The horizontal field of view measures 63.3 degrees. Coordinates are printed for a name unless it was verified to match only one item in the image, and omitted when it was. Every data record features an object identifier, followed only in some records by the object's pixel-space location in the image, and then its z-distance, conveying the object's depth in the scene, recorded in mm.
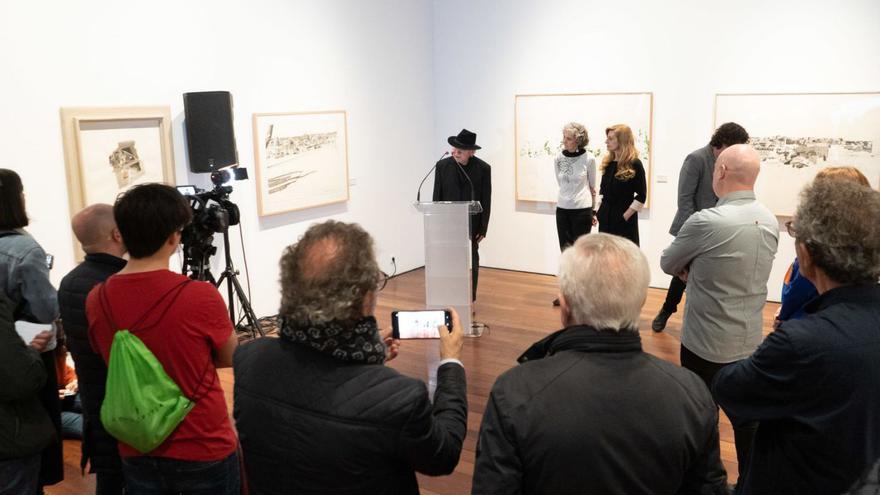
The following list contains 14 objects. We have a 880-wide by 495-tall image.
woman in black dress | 6246
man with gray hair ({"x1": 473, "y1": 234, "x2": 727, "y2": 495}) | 1537
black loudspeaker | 5605
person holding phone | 1567
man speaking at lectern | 6492
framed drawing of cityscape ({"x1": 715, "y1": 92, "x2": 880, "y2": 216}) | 6301
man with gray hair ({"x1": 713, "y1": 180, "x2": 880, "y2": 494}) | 1686
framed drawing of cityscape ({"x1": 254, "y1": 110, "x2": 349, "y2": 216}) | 6500
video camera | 5188
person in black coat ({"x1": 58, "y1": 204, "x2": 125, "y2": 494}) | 2391
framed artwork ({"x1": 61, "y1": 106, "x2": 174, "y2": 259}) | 4992
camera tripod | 5297
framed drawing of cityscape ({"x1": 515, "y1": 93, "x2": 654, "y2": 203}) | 7352
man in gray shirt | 3012
